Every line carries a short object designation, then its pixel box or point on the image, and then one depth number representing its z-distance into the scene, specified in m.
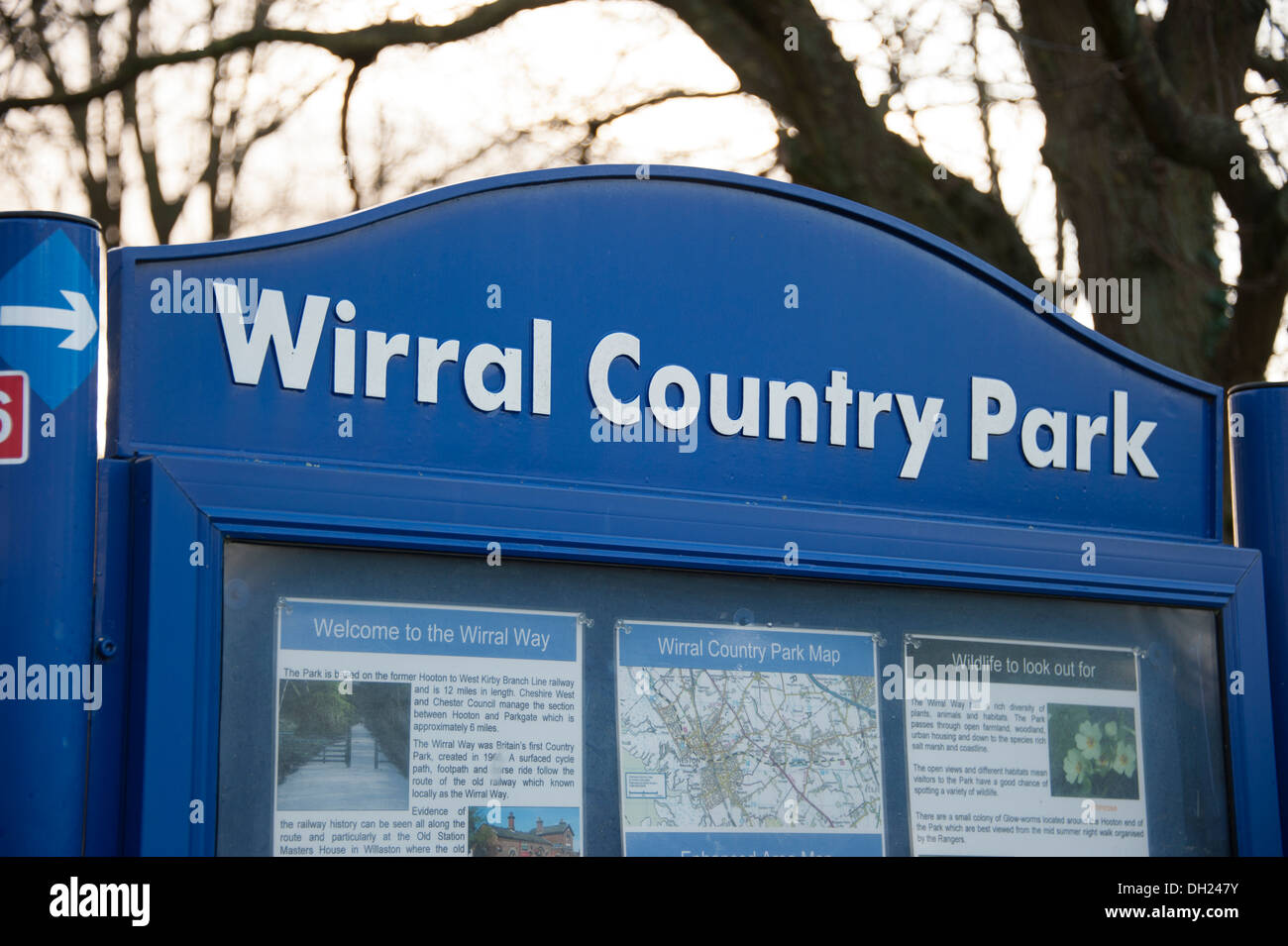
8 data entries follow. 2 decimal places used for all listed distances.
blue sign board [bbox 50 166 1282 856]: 2.26
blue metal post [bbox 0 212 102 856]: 2.12
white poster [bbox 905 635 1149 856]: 2.84
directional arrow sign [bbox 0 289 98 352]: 2.20
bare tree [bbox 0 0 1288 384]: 6.57
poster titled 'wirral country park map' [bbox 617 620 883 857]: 2.55
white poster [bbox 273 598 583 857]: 2.29
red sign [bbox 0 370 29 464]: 2.17
